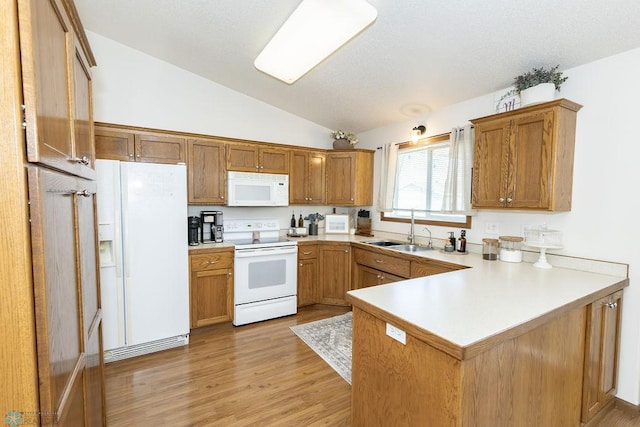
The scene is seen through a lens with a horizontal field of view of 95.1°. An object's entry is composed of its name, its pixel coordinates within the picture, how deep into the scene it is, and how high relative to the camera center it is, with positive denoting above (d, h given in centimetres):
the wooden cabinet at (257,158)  351 +52
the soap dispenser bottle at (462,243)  293 -41
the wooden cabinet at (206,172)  327 +32
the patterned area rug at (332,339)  255 -141
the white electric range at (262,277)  325 -89
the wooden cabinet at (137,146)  286 +55
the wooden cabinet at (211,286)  303 -92
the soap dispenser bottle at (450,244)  299 -44
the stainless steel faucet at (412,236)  351 -42
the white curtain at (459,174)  298 +29
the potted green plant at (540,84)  217 +91
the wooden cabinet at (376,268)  299 -74
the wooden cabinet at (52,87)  68 +33
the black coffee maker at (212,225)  337 -30
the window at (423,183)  337 +23
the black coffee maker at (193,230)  323 -34
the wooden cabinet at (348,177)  415 +34
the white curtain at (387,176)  389 +34
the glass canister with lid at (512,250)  244 -41
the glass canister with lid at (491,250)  258 -42
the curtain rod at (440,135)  324 +76
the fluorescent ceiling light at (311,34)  184 +119
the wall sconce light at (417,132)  346 +83
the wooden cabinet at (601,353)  174 -95
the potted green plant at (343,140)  422 +88
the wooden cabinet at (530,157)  213 +36
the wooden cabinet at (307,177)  396 +32
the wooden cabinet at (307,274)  369 -94
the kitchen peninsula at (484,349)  113 -67
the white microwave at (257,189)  349 +14
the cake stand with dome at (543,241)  225 -31
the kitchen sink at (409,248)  337 -54
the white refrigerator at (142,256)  251 -52
